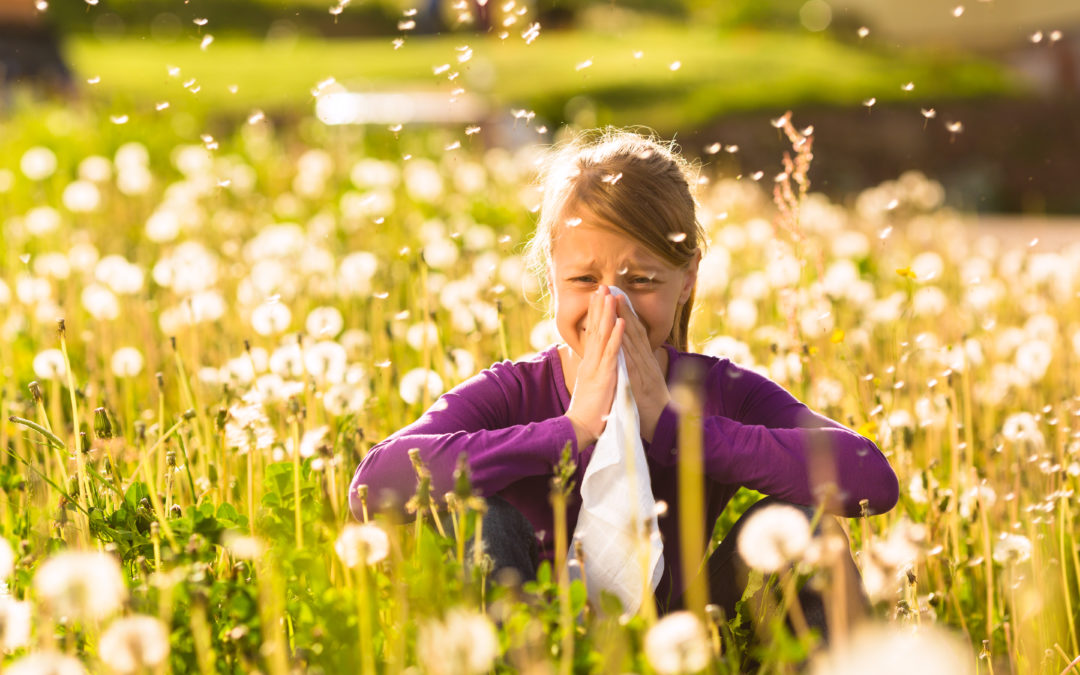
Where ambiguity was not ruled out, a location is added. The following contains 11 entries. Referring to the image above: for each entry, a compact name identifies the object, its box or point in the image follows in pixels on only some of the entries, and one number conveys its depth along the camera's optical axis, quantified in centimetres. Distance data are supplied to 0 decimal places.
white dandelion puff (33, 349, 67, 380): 450
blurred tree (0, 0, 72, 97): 1489
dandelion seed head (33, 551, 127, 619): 361
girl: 401
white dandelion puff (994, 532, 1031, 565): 417
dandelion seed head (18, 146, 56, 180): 751
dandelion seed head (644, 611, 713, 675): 360
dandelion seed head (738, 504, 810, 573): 368
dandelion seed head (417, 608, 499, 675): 357
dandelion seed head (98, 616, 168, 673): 360
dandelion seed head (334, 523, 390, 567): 376
